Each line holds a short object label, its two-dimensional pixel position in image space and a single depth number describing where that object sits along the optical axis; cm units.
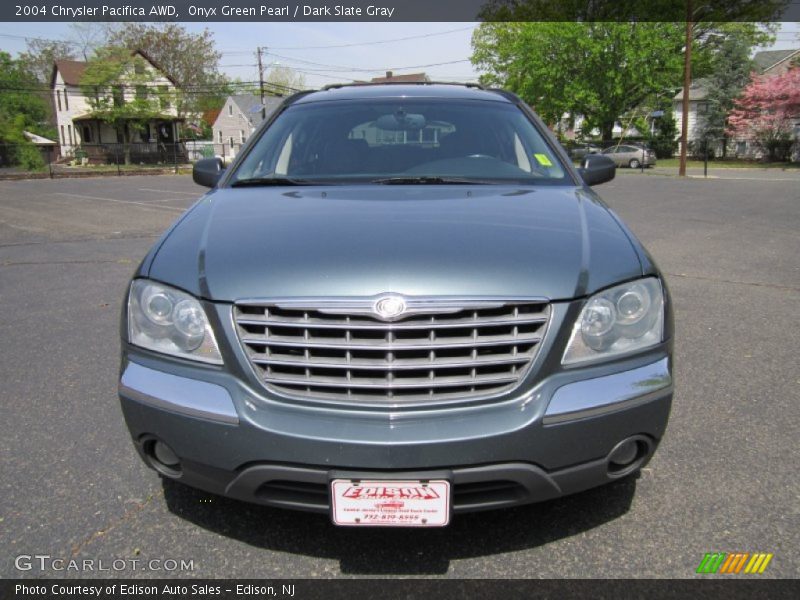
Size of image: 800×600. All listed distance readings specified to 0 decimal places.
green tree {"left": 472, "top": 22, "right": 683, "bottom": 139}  4025
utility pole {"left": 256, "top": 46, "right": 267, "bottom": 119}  5031
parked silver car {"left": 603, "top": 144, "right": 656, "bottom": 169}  3575
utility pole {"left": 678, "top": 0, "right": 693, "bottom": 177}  2638
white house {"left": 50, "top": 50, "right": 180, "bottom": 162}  4934
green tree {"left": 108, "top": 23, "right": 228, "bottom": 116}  6022
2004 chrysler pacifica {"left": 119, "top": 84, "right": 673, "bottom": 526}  189
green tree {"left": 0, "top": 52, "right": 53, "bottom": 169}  4053
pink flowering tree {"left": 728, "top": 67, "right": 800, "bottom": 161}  4122
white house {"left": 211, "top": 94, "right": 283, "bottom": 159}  6538
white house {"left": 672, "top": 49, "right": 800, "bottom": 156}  4600
